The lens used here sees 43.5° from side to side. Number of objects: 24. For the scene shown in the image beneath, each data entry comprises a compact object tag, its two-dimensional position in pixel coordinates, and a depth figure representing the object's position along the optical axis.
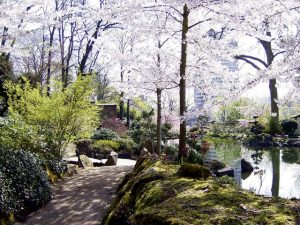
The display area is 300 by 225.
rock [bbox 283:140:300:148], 21.53
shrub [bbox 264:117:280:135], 25.75
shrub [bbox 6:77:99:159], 9.84
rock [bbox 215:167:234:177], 10.61
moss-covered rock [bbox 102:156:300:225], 2.49
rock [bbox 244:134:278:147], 22.02
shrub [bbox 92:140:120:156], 15.57
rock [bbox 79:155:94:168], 12.12
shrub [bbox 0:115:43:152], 7.10
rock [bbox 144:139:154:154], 14.02
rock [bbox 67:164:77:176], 10.21
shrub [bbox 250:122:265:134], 25.98
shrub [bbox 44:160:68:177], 9.16
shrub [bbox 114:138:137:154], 16.86
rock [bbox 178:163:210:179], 4.23
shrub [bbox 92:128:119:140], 18.15
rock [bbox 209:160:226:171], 10.56
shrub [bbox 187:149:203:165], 7.22
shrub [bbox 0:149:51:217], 5.72
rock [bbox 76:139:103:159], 15.08
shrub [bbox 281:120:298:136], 26.16
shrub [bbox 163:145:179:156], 13.74
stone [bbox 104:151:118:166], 13.07
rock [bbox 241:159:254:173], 13.18
